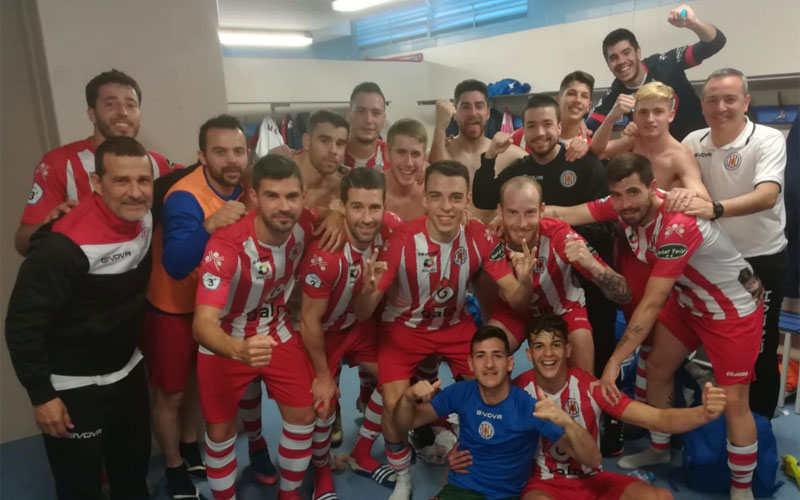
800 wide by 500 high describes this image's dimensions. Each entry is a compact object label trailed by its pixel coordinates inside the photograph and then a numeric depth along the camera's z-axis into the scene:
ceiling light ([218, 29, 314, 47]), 8.91
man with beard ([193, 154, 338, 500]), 2.16
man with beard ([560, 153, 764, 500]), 2.27
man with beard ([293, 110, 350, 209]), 2.74
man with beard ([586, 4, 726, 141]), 3.11
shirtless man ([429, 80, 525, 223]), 3.13
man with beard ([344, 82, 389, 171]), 3.05
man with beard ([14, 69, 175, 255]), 2.37
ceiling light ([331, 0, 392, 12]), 7.09
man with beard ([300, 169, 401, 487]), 2.33
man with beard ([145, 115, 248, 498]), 2.29
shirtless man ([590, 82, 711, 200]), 2.59
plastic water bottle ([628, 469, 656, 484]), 2.63
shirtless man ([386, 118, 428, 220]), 2.77
